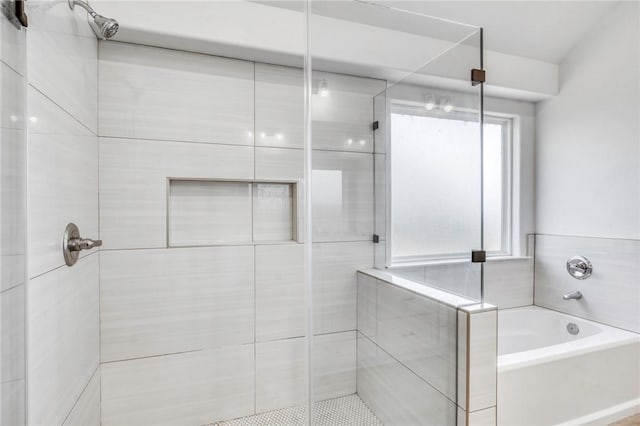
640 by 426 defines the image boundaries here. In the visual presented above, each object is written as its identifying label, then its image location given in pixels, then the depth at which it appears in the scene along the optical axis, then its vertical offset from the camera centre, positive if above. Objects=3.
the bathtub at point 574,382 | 1.40 -0.80
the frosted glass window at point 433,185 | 1.33 +0.11
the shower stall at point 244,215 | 1.05 -0.02
